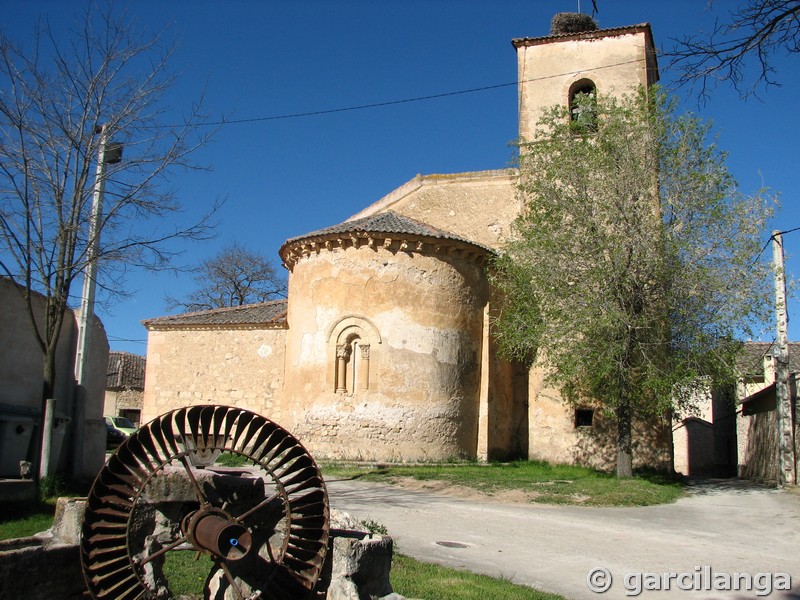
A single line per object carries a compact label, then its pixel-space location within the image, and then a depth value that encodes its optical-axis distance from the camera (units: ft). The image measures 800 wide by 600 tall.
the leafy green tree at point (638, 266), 48.11
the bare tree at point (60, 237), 30.84
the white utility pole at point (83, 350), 34.94
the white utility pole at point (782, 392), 54.90
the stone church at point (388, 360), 54.44
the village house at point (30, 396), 31.37
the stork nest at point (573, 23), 75.00
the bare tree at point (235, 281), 120.88
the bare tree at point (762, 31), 15.38
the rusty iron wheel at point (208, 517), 14.67
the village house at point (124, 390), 107.86
